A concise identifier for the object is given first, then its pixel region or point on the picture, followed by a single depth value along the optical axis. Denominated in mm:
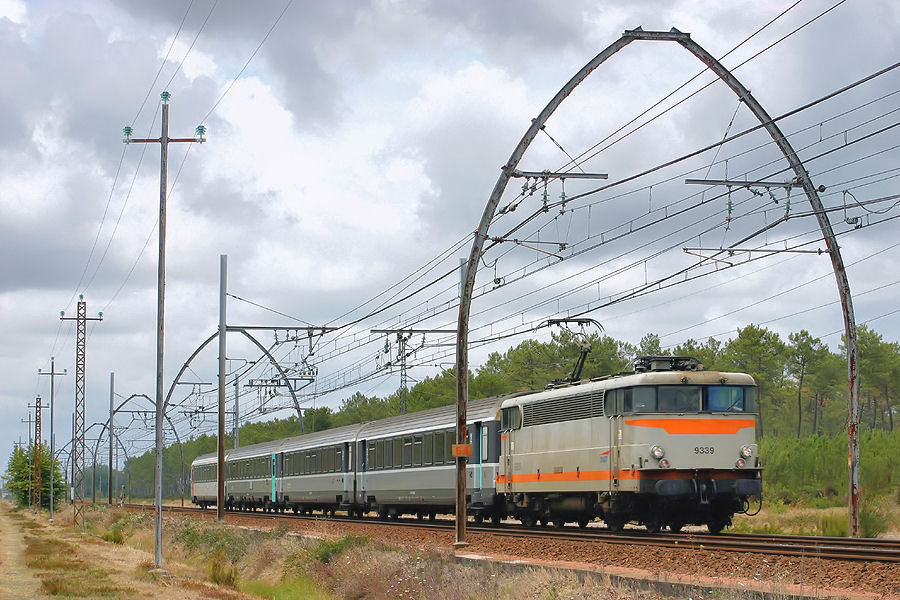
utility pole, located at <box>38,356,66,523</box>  83788
